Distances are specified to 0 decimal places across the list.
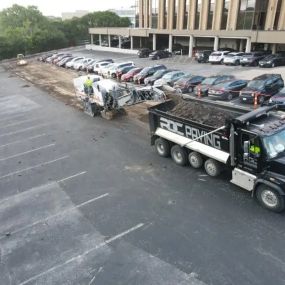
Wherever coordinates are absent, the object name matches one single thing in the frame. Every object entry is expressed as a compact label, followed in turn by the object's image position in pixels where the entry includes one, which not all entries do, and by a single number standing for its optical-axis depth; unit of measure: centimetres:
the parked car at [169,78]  2625
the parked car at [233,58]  3672
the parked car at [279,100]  1791
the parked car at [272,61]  3300
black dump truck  926
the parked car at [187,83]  2442
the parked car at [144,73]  2996
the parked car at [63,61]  4771
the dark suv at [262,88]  2027
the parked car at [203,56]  4106
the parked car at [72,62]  4506
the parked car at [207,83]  2323
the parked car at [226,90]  2186
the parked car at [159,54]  4738
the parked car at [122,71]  3334
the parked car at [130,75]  3142
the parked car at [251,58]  3531
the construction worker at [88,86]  2128
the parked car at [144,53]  5025
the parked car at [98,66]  3744
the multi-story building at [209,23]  4059
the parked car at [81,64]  4217
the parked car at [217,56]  3875
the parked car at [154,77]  2819
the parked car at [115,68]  3425
